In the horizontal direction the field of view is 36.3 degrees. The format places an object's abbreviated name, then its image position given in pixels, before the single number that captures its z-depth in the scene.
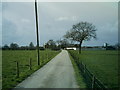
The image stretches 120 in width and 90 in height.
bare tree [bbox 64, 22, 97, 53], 54.81
